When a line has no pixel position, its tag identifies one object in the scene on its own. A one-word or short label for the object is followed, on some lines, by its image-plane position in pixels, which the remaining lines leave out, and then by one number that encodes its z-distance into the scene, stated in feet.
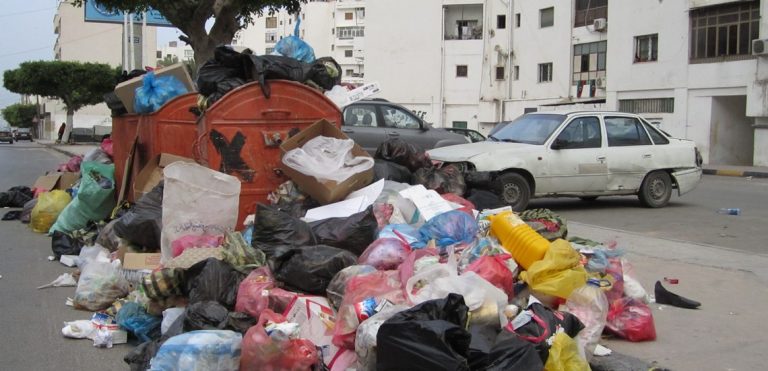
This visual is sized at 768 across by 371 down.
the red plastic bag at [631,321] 15.44
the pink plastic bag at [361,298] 13.37
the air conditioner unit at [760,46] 79.81
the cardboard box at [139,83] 30.96
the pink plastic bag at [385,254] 17.24
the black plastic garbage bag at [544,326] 13.06
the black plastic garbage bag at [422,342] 11.23
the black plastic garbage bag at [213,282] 16.20
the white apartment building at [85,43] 248.93
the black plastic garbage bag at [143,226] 21.81
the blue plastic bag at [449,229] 18.90
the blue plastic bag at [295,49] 27.04
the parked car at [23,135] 210.79
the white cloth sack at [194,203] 20.66
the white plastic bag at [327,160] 21.90
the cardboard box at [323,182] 21.61
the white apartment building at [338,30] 295.07
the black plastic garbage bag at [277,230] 18.24
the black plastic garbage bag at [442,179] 25.44
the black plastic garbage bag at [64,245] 25.08
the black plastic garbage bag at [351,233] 18.57
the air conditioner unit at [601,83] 108.27
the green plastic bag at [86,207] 28.12
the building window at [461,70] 144.97
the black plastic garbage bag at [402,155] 26.73
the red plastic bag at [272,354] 12.91
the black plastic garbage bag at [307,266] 15.92
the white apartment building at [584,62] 87.51
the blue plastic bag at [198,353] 13.03
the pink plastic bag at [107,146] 36.70
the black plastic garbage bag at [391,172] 25.05
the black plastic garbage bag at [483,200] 26.02
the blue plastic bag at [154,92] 29.17
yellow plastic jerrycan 16.97
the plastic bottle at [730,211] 36.96
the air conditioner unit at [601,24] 105.91
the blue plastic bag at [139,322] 16.19
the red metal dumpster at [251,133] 23.35
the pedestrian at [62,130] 167.08
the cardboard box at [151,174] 26.73
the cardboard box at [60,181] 37.40
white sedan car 33.12
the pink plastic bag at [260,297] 15.34
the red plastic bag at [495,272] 15.53
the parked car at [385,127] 40.11
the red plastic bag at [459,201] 22.62
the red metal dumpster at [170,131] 28.07
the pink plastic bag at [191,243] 19.84
